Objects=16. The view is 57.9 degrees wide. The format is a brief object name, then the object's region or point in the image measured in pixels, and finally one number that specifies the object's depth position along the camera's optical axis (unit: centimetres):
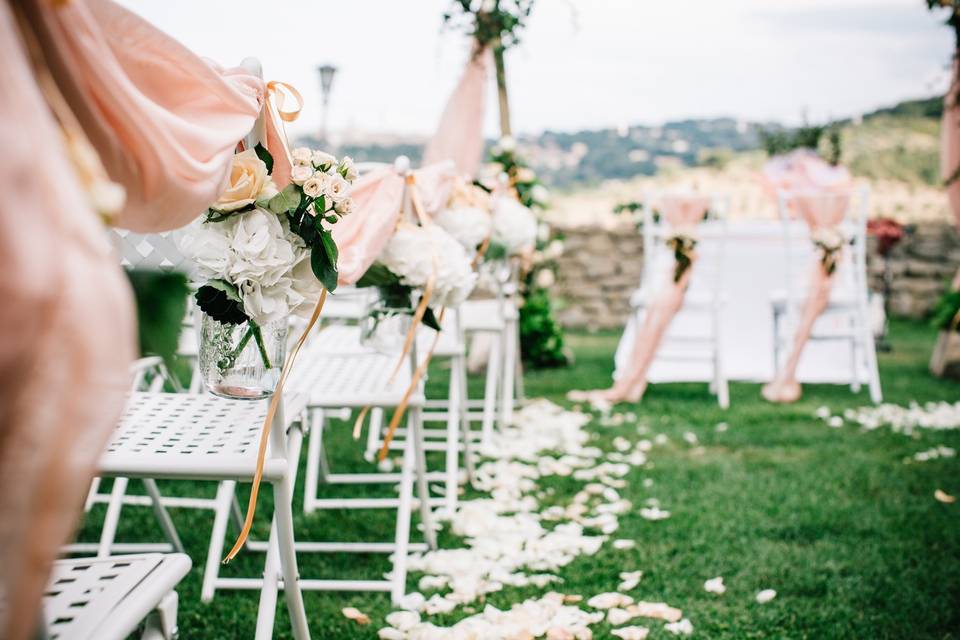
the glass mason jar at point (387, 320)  275
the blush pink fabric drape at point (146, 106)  94
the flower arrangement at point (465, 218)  336
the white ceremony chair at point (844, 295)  573
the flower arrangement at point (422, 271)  258
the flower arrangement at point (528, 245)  428
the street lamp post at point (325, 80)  921
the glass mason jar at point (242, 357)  175
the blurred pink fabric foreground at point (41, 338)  68
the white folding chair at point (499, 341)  445
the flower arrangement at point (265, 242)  158
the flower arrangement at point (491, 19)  569
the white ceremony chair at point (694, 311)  575
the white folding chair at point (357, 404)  265
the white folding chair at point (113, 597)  120
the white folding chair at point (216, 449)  161
